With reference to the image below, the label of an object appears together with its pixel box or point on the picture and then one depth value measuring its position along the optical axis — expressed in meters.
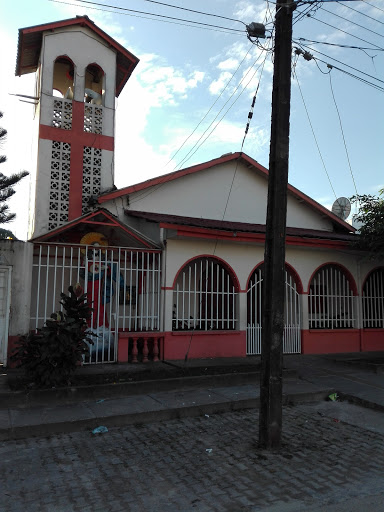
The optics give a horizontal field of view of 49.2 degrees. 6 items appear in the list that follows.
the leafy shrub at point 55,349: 6.37
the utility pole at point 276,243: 4.77
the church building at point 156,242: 9.51
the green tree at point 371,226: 10.57
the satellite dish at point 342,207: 14.95
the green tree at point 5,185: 11.47
